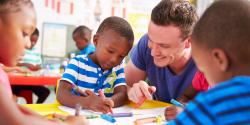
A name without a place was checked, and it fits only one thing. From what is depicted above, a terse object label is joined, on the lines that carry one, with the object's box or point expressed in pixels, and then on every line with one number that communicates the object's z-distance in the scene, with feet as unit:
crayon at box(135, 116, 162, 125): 3.15
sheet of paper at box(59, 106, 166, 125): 3.13
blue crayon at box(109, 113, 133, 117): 3.38
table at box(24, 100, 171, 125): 3.15
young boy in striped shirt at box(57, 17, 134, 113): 3.95
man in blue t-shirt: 3.79
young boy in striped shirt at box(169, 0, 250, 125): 1.71
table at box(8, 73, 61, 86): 8.67
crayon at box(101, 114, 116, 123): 3.15
